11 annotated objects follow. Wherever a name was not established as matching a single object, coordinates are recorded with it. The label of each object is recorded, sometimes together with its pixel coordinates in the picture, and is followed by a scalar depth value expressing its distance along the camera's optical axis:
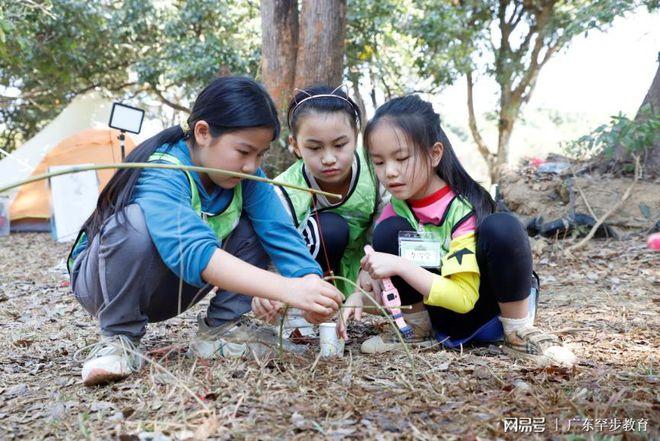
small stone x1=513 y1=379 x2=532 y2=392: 1.34
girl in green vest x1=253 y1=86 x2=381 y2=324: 2.04
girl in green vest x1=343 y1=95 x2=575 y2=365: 1.68
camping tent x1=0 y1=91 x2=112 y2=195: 7.32
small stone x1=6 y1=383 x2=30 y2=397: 1.52
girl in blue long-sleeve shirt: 1.44
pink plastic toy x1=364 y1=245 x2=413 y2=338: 1.82
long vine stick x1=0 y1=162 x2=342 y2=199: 0.93
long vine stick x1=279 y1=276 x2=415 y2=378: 1.51
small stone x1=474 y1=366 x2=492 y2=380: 1.48
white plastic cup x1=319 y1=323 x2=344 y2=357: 1.70
